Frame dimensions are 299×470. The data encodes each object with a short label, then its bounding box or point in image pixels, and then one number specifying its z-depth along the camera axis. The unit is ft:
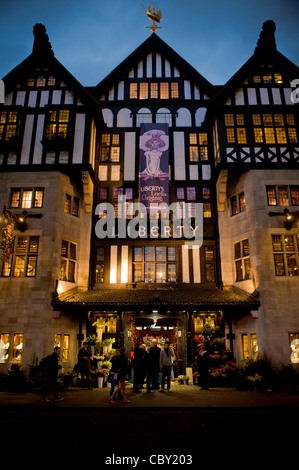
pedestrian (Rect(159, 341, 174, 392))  44.47
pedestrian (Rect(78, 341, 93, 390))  45.91
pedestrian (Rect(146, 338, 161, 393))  43.68
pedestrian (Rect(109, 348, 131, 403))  36.19
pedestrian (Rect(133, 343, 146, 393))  44.07
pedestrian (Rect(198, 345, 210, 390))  46.37
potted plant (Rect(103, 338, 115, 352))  56.43
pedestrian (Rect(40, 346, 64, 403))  37.03
